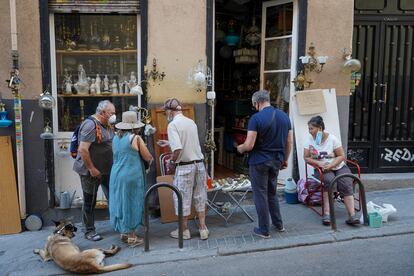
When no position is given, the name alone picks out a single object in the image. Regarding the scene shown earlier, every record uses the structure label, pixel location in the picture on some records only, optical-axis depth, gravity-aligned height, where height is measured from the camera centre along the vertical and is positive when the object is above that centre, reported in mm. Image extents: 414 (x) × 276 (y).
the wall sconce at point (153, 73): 6055 +253
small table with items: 5777 -1412
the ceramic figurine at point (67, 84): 6242 +96
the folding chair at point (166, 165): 5820 -976
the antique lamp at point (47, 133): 5773 -560
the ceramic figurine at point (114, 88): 6363 +45
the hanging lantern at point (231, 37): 7922 +990
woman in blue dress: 4871 -956
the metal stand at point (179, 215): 4633 -1333
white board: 6324 -423
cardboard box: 5734 -1493
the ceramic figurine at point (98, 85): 6340 +86
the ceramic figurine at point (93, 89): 6324 +28
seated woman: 5434 -784
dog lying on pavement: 4418 -1695
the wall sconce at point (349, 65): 6195 +396
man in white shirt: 4941 -818
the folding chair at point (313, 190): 5802 -1304
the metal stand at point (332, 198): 4961 -1179
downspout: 5660 -244
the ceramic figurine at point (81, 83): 6289 +112
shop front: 6129 +350
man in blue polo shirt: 4875 -646
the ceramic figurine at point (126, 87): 6379 +60
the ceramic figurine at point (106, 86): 6375 +65
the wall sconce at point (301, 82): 6246 +151
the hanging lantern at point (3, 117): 5691 -357
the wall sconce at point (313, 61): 6172 +443
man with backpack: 5066 -793
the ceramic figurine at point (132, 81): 6238 +145
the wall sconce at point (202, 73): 6111 +221
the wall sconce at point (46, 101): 5688 -135
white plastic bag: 5344 -1427
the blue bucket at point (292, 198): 6301 -1517
